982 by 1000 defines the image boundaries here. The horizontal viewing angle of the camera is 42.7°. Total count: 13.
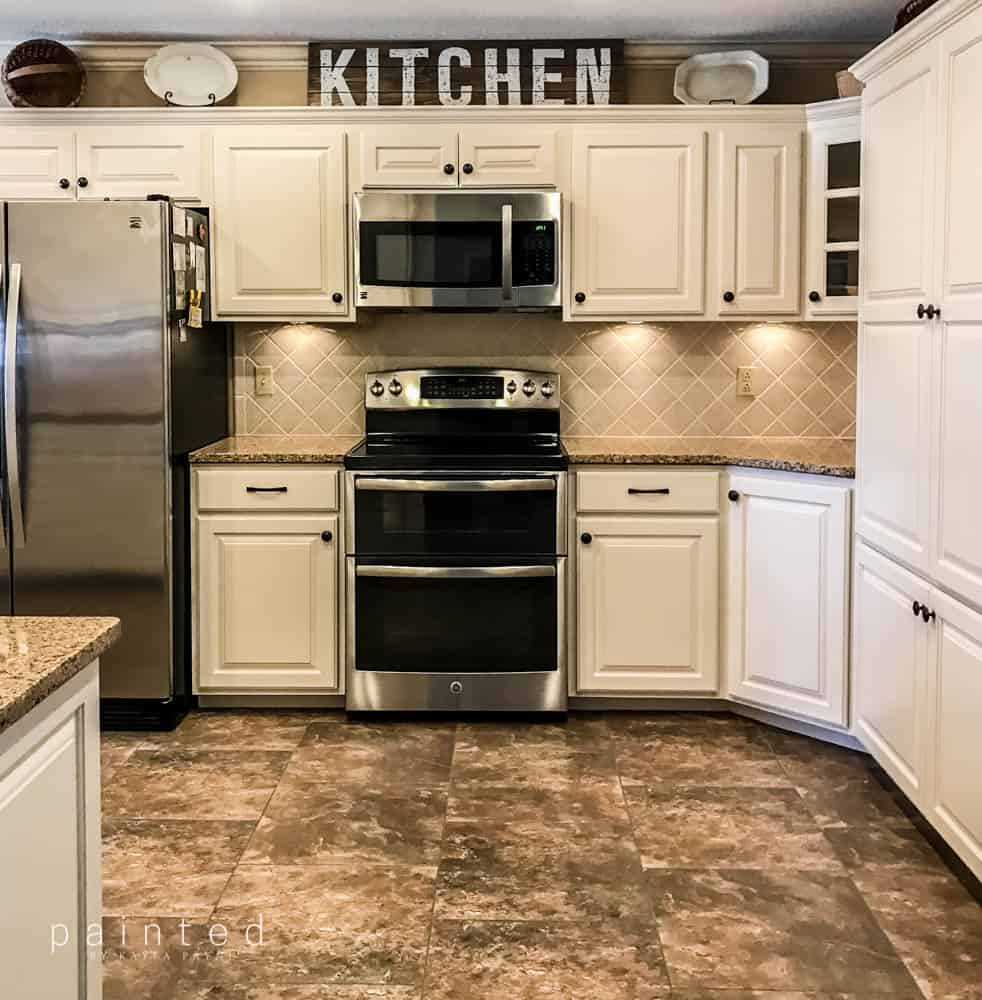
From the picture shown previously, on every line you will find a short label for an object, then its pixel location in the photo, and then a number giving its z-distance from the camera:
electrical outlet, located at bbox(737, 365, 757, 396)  4.71
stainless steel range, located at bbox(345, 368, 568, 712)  4.14
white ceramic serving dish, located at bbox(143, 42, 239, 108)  4.52
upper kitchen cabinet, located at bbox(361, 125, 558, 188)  4.35
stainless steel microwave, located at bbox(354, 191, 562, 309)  4.27
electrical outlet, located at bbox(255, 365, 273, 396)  4.78
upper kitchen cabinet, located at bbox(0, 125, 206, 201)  4.37
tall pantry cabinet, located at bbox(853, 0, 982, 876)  2.77
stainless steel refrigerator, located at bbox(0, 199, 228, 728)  3.91
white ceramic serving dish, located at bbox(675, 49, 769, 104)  4.48
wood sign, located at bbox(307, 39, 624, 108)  4.53
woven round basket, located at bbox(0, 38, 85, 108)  4.40
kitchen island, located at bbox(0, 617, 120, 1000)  1.55
